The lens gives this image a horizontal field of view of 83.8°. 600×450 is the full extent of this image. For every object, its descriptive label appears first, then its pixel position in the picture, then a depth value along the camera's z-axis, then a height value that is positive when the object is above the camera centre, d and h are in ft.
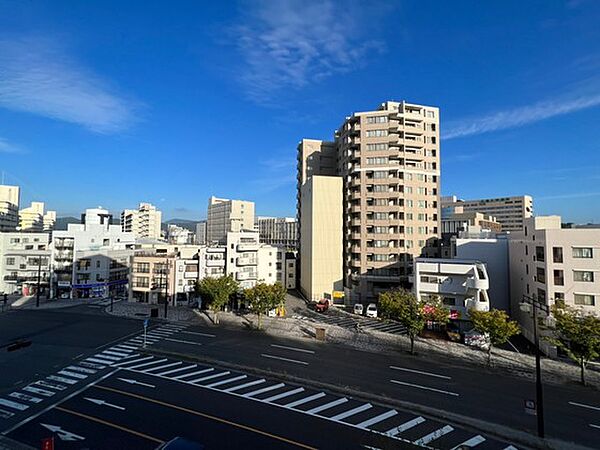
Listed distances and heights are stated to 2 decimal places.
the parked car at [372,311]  165.48 -30.61
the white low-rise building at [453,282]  131.34 -13.40
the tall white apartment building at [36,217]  540.11 +49.67
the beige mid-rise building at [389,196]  189.37 +31.25
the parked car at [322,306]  175.96 -30.17
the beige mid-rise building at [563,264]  105.70 -4.37
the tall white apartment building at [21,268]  208.44 -13.64
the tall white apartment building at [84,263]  204.95 -10.49
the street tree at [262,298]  130.41 -19.54
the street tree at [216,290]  139.64 -17.98
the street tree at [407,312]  103.40 -20.23
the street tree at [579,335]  81.15 -20.81
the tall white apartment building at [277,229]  577.80 +33.78
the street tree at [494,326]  93.91 -21.61
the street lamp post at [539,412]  52.49 -25.65
